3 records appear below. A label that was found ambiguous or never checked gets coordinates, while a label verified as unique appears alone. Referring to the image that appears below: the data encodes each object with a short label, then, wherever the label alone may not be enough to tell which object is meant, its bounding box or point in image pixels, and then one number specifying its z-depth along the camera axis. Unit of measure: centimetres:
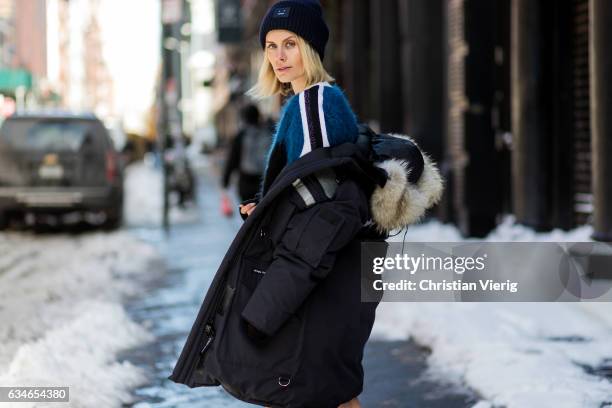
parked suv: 1556
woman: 312
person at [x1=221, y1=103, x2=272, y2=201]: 1017
